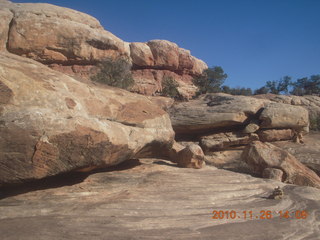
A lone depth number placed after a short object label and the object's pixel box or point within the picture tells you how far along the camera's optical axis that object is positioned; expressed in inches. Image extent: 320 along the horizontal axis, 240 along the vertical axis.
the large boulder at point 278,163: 303.7
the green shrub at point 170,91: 918.4
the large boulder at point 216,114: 515.5
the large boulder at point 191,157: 248.4
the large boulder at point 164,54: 1151.6
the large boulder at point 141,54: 1085.1
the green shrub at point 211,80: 1095.6
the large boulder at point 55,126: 130.5
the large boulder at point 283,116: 510.0
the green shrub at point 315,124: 653.5
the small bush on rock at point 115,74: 656.4
